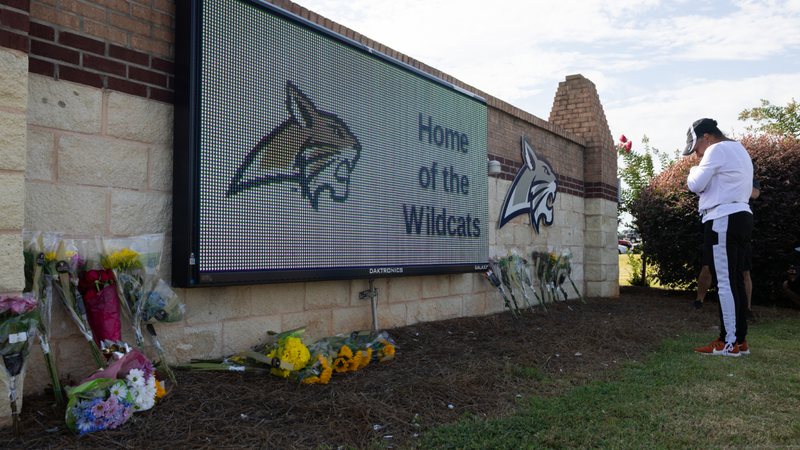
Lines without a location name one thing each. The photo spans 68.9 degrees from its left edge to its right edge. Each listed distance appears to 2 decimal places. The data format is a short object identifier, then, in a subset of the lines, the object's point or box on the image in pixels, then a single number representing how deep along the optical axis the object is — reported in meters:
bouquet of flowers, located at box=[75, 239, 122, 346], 3.06
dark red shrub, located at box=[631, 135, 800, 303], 8.91
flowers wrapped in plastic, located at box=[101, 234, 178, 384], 3.15
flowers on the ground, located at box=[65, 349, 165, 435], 2.56
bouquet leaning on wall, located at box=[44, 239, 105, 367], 2.93
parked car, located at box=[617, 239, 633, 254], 25.00
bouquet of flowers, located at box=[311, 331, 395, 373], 3.90
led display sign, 3.52
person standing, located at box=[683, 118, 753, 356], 4.80
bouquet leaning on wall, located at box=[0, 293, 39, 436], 2.47
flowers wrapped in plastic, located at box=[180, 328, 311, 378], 3.55
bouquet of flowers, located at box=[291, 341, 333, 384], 3.53
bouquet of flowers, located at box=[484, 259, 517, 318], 6.70
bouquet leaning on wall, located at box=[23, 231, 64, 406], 2.81
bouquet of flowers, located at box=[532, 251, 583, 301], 7.94
